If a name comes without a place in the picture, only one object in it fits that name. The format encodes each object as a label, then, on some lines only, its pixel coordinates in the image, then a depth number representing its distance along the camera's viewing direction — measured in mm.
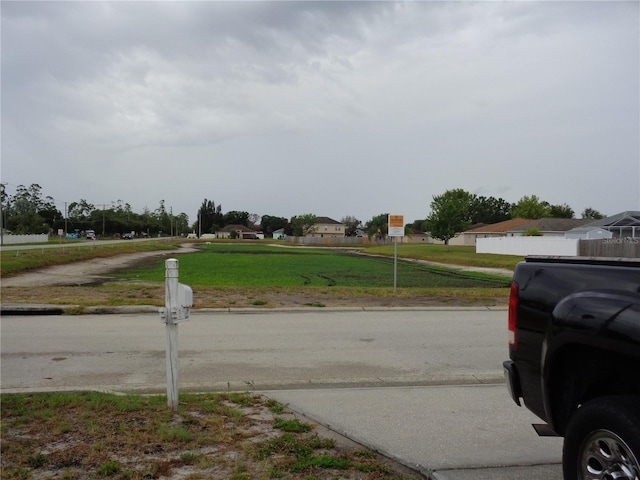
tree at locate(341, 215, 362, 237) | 158500
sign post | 18000
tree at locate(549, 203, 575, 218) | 120312
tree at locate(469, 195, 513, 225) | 138250
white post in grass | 5133
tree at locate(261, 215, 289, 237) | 186612
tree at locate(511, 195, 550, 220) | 101938
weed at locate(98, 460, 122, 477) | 3816
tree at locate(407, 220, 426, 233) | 158250
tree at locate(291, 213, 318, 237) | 144375
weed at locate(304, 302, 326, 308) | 13940
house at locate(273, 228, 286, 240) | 172500
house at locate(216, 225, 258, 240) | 161050
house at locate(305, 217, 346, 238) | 149125
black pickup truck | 2664
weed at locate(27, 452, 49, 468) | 3996
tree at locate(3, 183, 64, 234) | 91375
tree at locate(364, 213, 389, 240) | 121019
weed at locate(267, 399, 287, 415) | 5266
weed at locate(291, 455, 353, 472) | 3904
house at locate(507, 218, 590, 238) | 69062
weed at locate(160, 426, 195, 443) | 4402
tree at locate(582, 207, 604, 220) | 118594
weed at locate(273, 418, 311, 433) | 4730
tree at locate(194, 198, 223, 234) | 175125
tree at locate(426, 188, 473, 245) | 77875
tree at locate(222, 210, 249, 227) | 184625
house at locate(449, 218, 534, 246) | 79588
